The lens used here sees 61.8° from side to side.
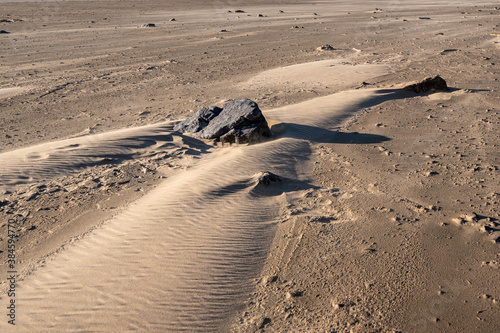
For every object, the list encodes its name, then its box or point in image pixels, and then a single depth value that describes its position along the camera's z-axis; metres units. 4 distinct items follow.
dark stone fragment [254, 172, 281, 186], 6.32
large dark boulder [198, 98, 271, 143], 7.97
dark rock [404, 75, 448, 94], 10.95
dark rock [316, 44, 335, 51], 18.44
